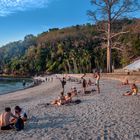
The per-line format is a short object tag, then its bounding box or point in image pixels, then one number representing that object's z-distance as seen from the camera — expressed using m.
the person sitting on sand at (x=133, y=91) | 9.83
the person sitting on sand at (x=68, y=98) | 9.00
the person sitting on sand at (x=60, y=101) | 8.78
